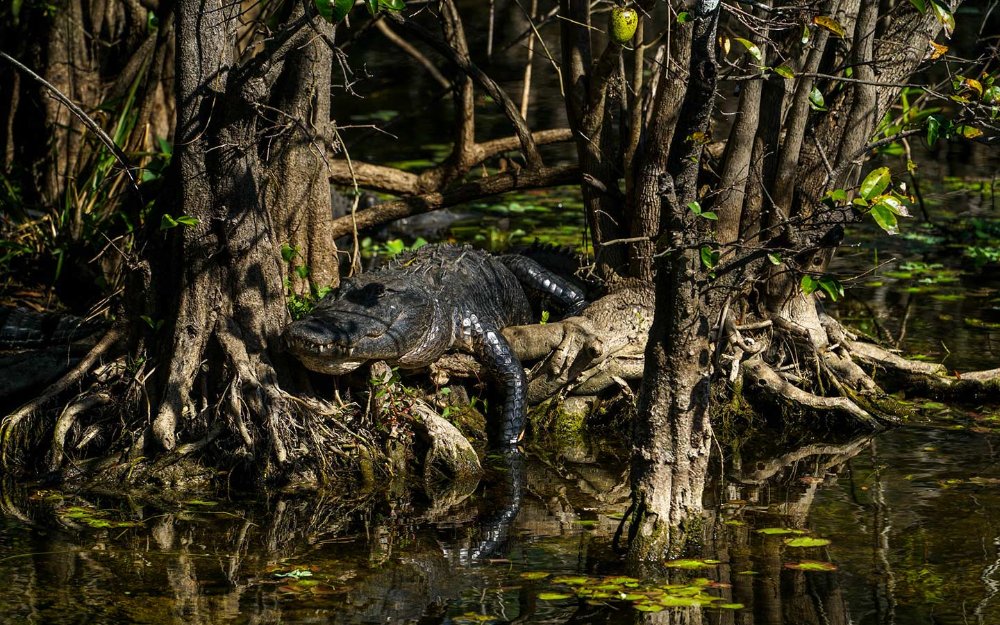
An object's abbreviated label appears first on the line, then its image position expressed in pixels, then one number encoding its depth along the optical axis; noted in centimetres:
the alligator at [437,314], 1133
